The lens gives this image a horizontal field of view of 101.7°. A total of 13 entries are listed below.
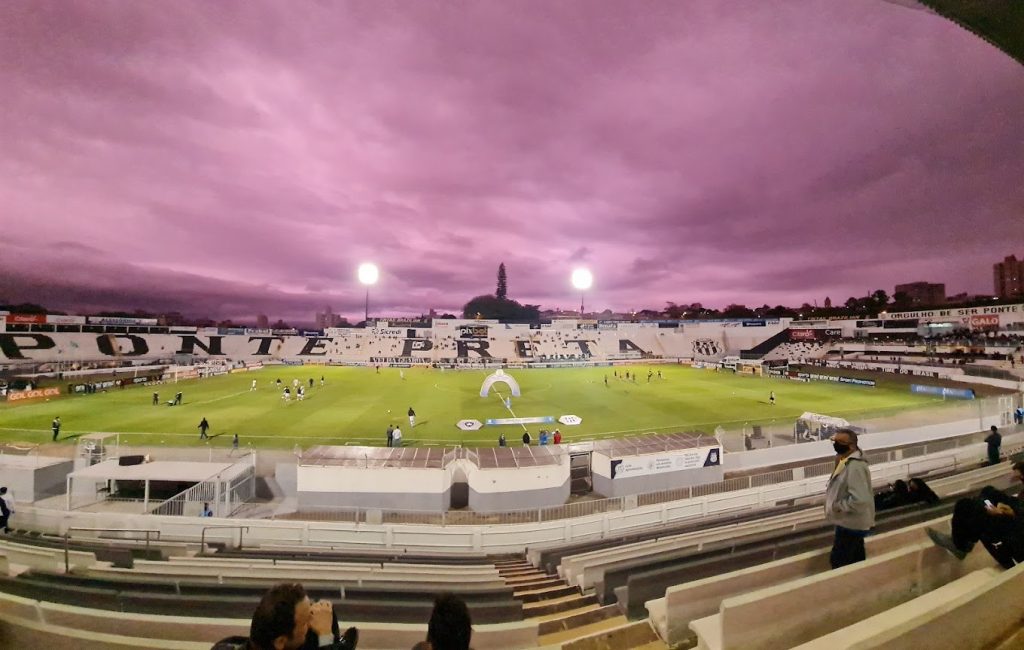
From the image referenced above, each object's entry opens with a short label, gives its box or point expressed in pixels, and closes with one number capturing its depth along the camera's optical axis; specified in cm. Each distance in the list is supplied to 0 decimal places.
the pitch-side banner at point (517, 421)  2512
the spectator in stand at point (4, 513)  895
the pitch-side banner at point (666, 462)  1477
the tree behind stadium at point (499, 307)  15738
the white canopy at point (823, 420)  1900
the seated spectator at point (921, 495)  614
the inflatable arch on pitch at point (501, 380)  3156
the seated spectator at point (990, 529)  343
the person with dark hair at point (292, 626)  263
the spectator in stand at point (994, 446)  1159
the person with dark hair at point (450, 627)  248
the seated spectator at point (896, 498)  612
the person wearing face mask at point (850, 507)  380
